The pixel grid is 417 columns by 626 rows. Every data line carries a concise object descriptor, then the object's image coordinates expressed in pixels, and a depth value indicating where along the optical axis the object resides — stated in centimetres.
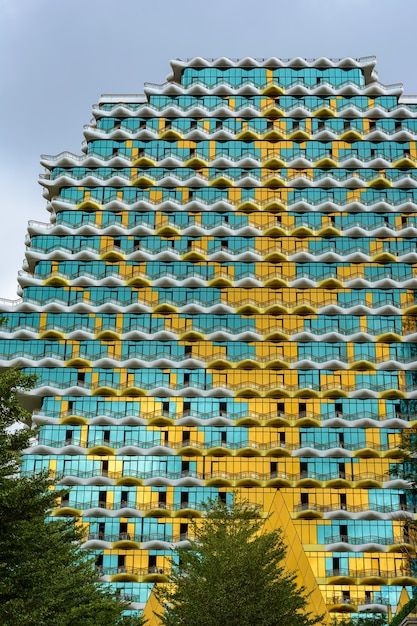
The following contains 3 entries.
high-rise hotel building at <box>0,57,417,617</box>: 8275
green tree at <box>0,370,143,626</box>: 2927
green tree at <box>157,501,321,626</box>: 3938
